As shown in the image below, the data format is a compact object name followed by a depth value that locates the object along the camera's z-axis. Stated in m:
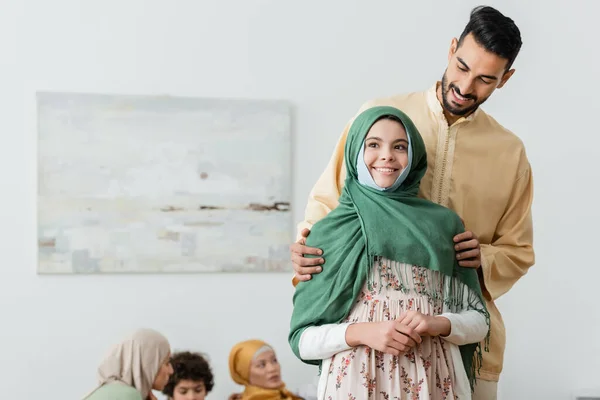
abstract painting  4.15
